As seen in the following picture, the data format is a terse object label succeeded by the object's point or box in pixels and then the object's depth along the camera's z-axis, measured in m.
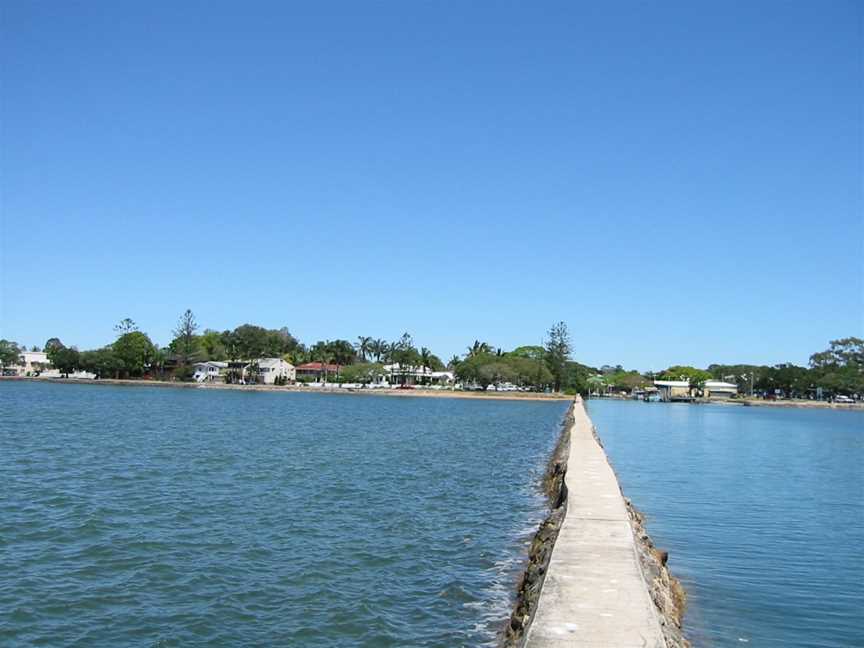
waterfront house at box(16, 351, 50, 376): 180.62
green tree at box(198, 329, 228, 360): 165.00
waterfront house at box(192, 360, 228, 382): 148.32
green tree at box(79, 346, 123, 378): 141.50
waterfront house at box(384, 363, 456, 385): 161.75
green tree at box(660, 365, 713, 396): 183.50
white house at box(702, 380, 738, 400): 179.26
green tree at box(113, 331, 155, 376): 140.62
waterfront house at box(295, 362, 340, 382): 157.39
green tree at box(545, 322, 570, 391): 143.88
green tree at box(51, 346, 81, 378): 151.12
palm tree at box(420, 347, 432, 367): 166.12
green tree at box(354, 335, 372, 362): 177.88
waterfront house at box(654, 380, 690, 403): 176.75
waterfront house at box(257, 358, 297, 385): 150.00
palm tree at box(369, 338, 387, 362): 177.88
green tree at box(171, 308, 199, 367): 152.12
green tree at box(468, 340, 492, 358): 173.88
